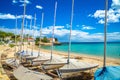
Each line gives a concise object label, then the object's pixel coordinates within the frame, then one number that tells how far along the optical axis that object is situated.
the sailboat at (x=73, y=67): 6.10
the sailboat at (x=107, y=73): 4.17
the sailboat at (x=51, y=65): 7.35
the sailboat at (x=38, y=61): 8.79
